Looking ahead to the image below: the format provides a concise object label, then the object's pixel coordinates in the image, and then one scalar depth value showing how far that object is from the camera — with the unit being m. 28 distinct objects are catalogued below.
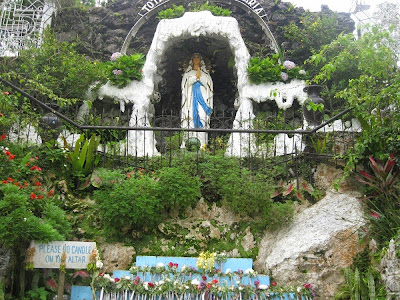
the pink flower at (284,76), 10.02
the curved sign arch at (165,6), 11.34
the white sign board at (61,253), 4.82
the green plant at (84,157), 7.27
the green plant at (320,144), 7.55
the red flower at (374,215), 5.73
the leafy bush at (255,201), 6.23
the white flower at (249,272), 5.38
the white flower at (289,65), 10.20
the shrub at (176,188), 6.30
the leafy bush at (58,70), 9.55
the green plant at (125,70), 10.02
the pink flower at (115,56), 10.60
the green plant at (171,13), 11.03
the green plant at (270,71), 9.99
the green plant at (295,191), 6.57
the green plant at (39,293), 4.87
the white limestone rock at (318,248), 5.47
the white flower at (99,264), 4.89
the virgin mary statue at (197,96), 9.84
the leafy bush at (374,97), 6.09
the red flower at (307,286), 5.26
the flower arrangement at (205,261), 5.41
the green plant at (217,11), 10.98
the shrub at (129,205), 5.93
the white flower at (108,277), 5.06
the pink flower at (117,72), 10.02
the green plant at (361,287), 4.97
